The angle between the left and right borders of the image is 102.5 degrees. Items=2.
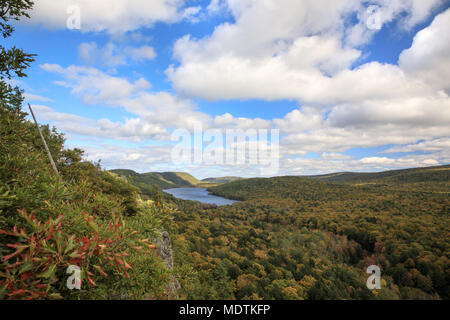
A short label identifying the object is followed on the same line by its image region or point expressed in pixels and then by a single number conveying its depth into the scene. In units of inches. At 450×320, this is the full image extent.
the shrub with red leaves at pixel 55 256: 89.8
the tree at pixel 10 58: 167.5
